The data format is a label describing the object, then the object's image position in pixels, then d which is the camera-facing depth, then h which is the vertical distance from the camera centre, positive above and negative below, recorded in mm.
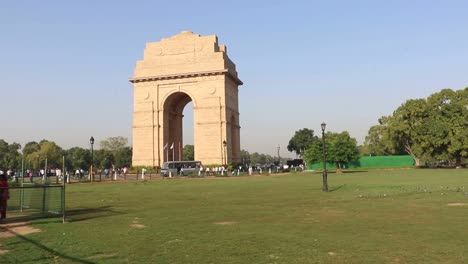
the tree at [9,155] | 105525 +4823
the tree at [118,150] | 111625 +5633
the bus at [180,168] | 50406 +223
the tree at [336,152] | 53719 +1831
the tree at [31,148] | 124538 +7276
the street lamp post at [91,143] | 40850 +2804
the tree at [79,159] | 108494 +3245
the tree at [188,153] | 124638 +4906
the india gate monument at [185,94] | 59969 +10981
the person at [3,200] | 12797 -828
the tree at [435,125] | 60125 +5983
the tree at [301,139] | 124650 +8332
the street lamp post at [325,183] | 21688 -837
